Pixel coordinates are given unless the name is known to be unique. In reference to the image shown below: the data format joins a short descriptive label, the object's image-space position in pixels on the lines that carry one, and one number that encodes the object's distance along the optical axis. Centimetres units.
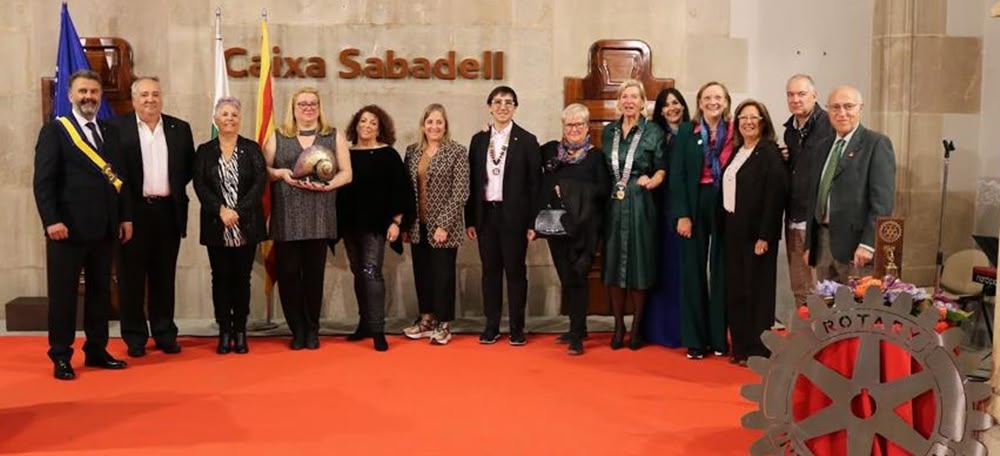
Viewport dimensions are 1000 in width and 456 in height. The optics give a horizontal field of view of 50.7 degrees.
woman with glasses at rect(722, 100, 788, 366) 582
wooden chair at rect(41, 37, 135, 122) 746
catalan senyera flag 706
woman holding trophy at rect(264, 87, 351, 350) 636
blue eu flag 682
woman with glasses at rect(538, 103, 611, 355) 634
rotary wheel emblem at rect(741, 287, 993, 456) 333
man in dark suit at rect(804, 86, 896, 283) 524
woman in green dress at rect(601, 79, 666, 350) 634
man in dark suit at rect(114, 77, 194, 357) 617
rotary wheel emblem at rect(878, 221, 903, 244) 400
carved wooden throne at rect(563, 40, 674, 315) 766
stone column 708
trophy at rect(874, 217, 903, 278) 399
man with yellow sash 560
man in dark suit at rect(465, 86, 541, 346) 651
